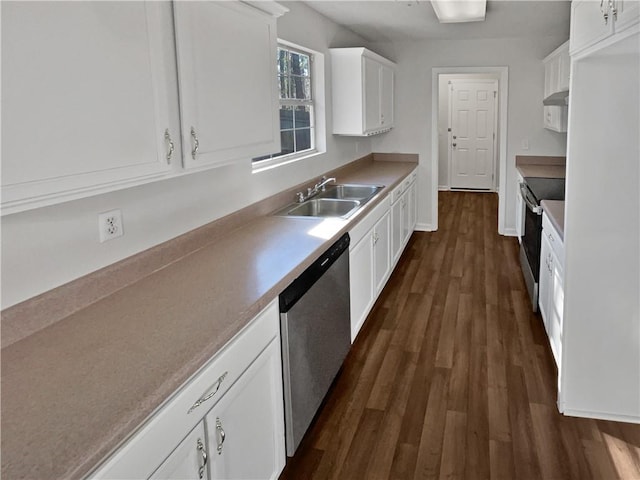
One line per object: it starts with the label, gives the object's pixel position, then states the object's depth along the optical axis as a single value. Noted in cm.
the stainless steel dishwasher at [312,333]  232
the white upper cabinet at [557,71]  477
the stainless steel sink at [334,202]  391
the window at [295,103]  421
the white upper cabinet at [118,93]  133
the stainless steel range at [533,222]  423
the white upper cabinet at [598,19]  185
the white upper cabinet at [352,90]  502
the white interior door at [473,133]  998
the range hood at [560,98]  430
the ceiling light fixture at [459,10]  412
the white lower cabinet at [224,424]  134
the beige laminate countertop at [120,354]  116
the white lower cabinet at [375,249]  356
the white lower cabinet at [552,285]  316
